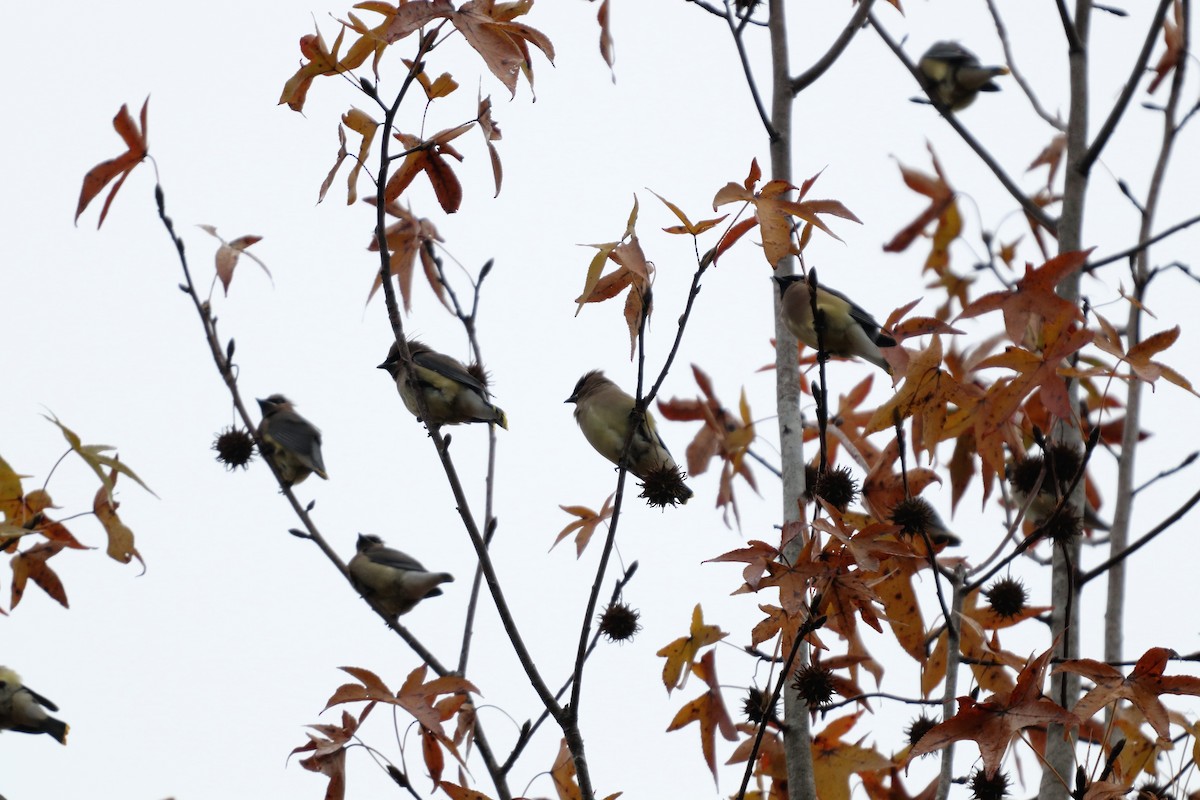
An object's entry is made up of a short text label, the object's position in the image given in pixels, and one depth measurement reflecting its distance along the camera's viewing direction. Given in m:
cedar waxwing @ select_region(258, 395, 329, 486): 14.12
